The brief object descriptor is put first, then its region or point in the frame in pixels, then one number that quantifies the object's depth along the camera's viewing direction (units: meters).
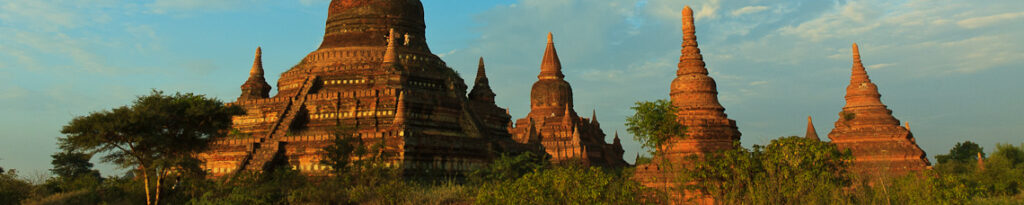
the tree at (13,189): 22.44
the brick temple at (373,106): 28.03
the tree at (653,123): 31.25
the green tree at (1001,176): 44.69
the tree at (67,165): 47.69
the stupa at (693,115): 33.59
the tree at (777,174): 18.86
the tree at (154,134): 23.14
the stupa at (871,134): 38.84
